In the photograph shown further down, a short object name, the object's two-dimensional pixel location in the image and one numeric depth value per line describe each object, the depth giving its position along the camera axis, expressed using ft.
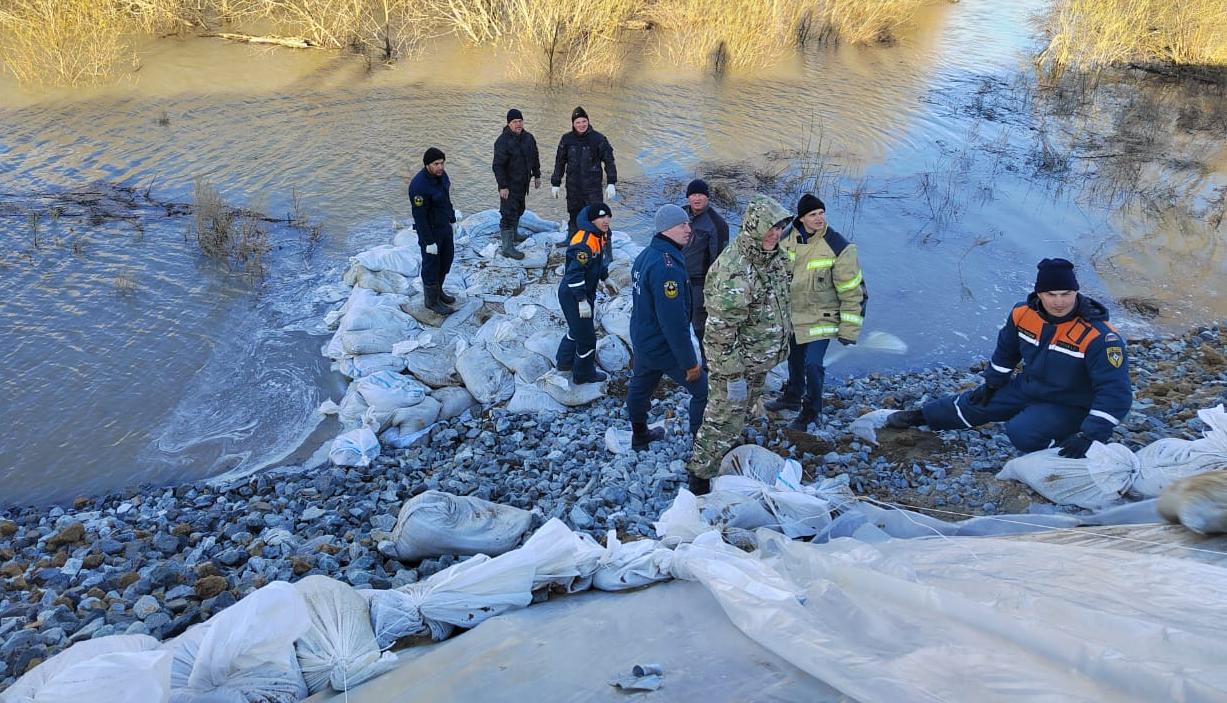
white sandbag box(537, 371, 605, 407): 17.53
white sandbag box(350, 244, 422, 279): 21.76
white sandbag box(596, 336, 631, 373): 18.43
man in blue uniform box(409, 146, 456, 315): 19.34
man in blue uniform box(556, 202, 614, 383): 16.76
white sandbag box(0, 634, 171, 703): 6.26
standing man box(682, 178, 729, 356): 17.07
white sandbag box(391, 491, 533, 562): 11.33
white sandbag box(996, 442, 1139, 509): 12.07
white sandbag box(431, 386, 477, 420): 17.79
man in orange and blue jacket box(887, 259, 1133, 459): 12.33
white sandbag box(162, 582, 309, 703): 7.24
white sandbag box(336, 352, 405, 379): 18.78
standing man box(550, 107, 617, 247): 21.99
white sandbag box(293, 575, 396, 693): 7.84
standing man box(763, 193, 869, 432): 15.02
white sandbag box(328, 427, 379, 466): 15.70
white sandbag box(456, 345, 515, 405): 17.94
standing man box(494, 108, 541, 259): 21.97
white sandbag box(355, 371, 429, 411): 17.24
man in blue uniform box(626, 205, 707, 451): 13.14
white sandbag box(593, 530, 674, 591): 9.49
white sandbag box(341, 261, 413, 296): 21.42
